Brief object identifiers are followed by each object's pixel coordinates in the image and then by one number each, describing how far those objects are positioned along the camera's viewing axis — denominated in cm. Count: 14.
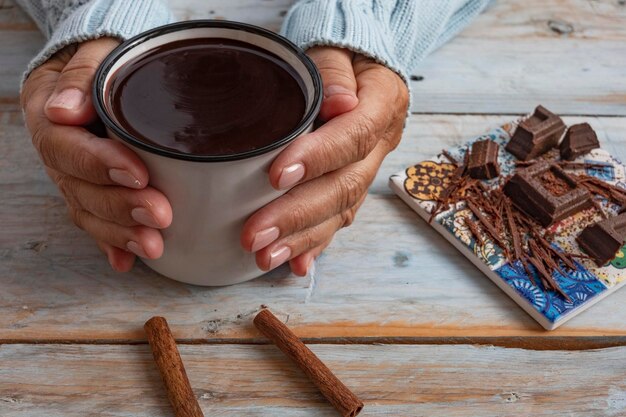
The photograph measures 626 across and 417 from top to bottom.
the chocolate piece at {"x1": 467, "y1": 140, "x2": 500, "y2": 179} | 56
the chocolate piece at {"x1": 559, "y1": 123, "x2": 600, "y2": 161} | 58
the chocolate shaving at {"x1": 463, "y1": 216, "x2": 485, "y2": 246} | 53
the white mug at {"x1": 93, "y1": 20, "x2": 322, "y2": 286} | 44
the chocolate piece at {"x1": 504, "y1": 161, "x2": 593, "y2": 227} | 54
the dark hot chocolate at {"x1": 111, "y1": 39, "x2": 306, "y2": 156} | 45
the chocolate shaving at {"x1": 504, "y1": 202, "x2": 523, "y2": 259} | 53
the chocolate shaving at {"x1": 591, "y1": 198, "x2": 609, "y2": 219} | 55
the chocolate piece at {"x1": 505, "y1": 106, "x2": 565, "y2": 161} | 58
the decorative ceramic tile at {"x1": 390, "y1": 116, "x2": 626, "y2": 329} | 50
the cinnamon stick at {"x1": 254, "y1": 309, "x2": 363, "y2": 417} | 46
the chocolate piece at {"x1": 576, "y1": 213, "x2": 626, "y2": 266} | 52
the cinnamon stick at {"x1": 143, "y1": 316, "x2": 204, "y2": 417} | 45
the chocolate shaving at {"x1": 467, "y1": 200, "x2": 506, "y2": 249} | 53
